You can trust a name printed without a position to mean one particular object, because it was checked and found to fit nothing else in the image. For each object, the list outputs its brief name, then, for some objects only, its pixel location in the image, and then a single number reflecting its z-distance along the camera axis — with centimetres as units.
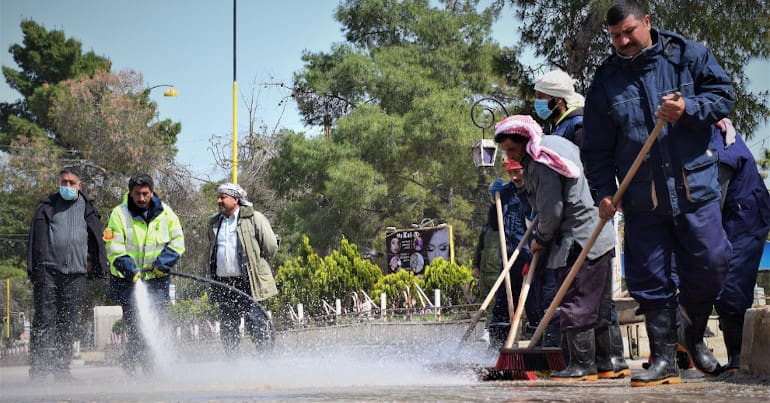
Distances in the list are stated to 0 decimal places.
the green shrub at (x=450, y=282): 1970
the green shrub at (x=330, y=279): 2136
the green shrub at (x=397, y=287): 1998
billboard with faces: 2288
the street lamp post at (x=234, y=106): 3284
